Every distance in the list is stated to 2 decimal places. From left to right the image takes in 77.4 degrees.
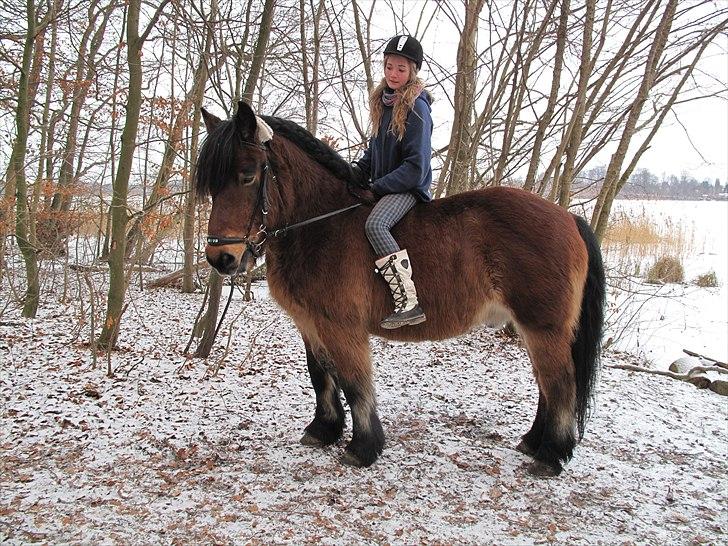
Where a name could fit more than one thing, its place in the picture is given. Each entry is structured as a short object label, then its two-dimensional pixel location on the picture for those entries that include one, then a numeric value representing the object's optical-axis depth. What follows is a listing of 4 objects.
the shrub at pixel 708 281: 11.58
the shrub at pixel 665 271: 11.12
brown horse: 3.14
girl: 3.12
